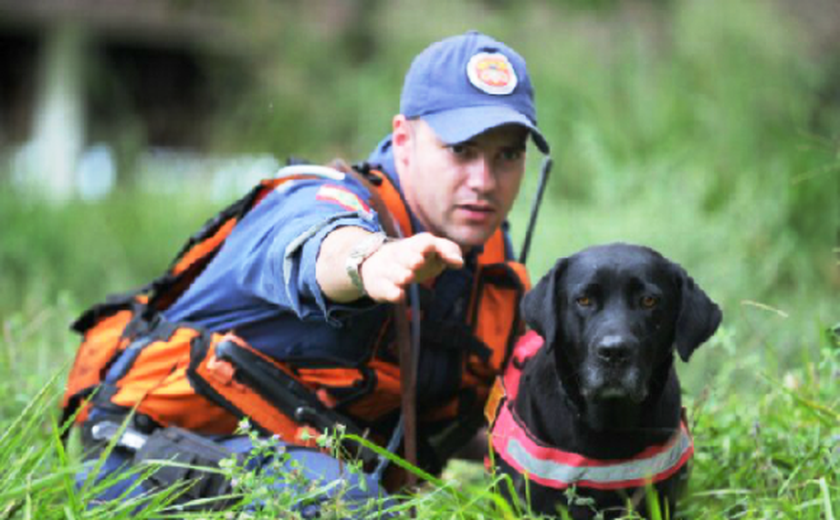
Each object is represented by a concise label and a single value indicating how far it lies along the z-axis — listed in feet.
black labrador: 17.90
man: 21.25
